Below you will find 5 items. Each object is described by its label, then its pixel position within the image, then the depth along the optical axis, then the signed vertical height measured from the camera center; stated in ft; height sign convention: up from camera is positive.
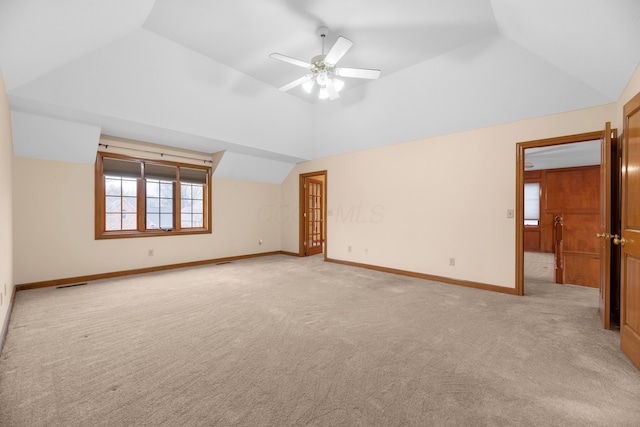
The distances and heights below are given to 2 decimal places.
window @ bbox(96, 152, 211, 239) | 14.80 +1.01
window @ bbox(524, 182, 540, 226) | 26.25 +1.10
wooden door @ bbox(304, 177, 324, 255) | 22.24 -0.16
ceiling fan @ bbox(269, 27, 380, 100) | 9.77 +5.76
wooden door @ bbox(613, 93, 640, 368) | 6.48 -0.56
